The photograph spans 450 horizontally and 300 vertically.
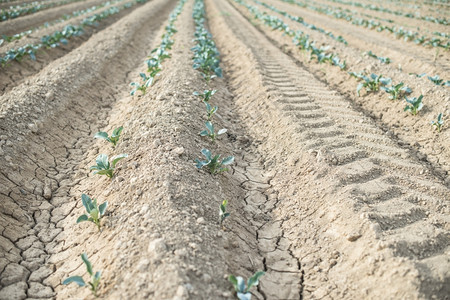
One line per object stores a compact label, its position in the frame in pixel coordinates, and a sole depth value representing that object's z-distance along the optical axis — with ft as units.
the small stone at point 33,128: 14.21
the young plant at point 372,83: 18.74
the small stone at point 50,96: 16.72
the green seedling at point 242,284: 7.02
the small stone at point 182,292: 6.74
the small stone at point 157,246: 7.73
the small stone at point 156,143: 11.94
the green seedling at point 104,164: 10.97
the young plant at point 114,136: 12.40
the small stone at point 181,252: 7.67
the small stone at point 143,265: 7.43
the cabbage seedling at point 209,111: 14.74
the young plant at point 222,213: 9.13
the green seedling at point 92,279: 7.34
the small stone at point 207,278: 7.35
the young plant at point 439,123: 14.67
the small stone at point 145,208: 9.12
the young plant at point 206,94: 16.19
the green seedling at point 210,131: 13.04
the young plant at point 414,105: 16.02
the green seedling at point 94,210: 9.21
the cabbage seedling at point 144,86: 18.11
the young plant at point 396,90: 17.57
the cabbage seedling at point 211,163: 11.09
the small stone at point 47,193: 11.66
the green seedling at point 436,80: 18.93
